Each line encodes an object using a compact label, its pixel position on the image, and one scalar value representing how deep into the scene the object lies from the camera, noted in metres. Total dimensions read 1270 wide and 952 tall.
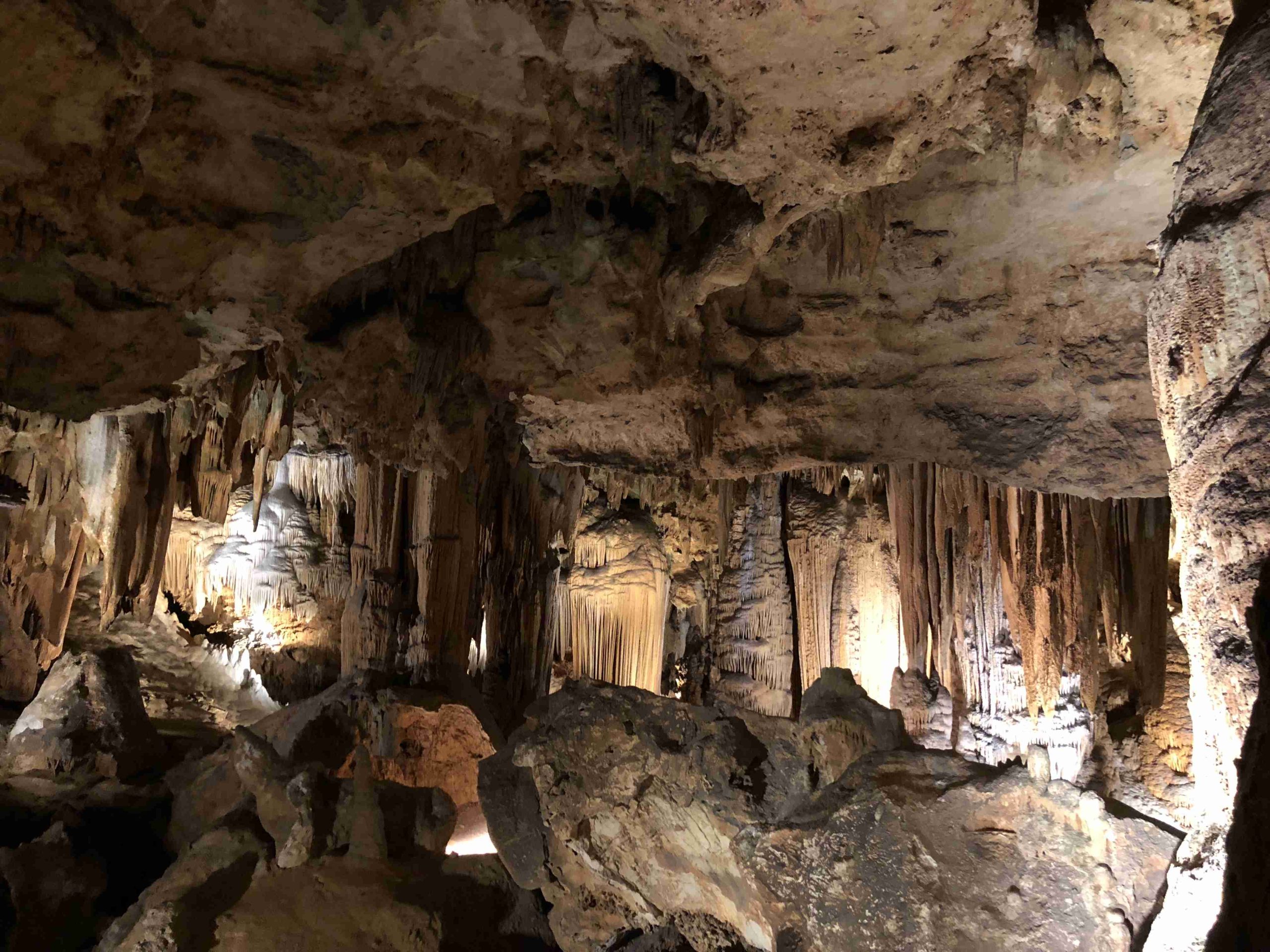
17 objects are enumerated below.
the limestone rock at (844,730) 3.29
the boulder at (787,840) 2.45
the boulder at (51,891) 4.71
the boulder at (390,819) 4.04
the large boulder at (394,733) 6.36
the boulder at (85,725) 5.97
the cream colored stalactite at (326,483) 10.14
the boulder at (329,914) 3.64
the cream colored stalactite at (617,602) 8.75
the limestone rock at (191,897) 3.63
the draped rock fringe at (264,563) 10.10
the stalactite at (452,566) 7.03
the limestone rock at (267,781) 4.20
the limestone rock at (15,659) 8.06
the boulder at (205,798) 5.43
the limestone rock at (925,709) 6.14
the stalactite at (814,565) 7.32
